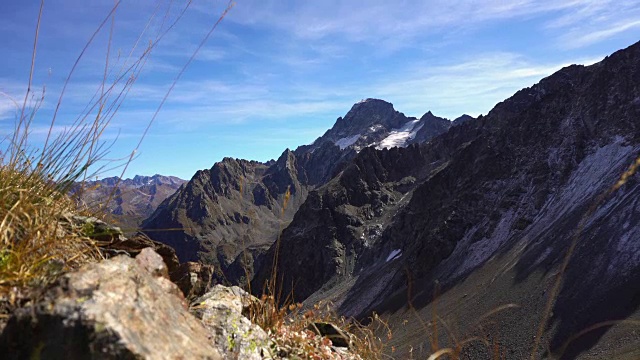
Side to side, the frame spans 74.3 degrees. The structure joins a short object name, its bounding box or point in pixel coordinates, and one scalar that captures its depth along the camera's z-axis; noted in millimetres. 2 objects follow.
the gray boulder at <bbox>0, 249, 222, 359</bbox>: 2463
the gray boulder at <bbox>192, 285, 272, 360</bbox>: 4141
